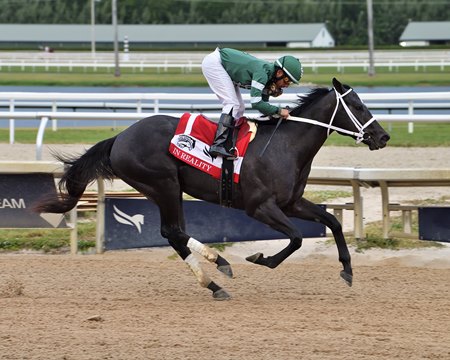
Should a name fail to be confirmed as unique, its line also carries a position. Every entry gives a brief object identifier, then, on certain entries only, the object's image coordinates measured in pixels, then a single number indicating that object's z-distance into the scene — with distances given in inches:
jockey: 499.9
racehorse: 504.3
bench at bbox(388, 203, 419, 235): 638.8
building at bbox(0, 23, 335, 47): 4597.3
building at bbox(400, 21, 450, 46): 4701.7
